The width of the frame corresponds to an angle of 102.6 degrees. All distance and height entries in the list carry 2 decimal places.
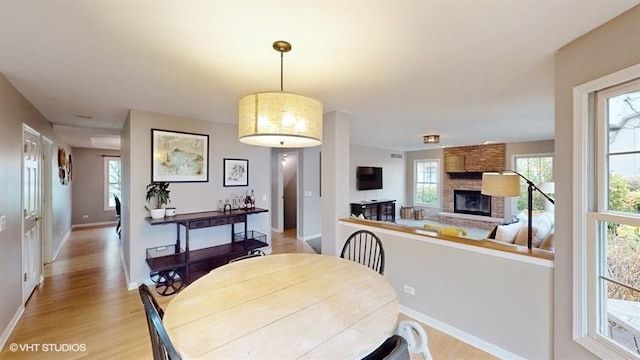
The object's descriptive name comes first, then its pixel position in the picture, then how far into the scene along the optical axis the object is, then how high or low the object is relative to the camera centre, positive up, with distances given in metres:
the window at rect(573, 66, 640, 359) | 1.40 -0.22
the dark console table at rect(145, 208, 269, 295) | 3.22 -1.02
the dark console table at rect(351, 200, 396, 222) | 6.78 -0.83
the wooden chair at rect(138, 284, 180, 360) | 0.89 -0.57
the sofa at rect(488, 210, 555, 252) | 3.18 -0.68
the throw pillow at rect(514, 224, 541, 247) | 3.15 -0.73
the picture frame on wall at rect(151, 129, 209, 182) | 3.39 +0.34
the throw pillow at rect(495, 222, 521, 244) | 3.29 -0.70
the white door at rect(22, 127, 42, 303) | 2.82 -0.35
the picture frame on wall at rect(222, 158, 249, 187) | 4.06 +0.13
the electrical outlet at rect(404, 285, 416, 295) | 2.64 -1.15
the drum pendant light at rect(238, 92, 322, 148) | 1.50 +0.39
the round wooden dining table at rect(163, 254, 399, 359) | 1.02 -0.66
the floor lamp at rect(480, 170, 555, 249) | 2.40 -0.06
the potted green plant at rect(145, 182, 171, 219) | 3.26 -0.23
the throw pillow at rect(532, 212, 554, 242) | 3.23 -0.61
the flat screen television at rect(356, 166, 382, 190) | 7.01 +0.04
